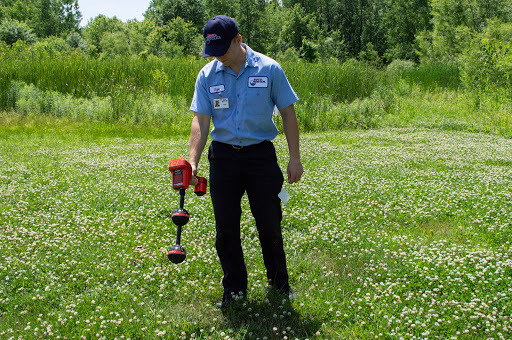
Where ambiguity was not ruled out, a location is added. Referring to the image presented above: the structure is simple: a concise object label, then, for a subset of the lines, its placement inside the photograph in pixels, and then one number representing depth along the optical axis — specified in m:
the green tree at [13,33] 58.88
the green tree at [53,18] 120.50
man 3.87
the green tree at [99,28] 101.00
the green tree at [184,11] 87.75
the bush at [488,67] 20.76
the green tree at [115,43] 75.00
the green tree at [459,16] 48.19
